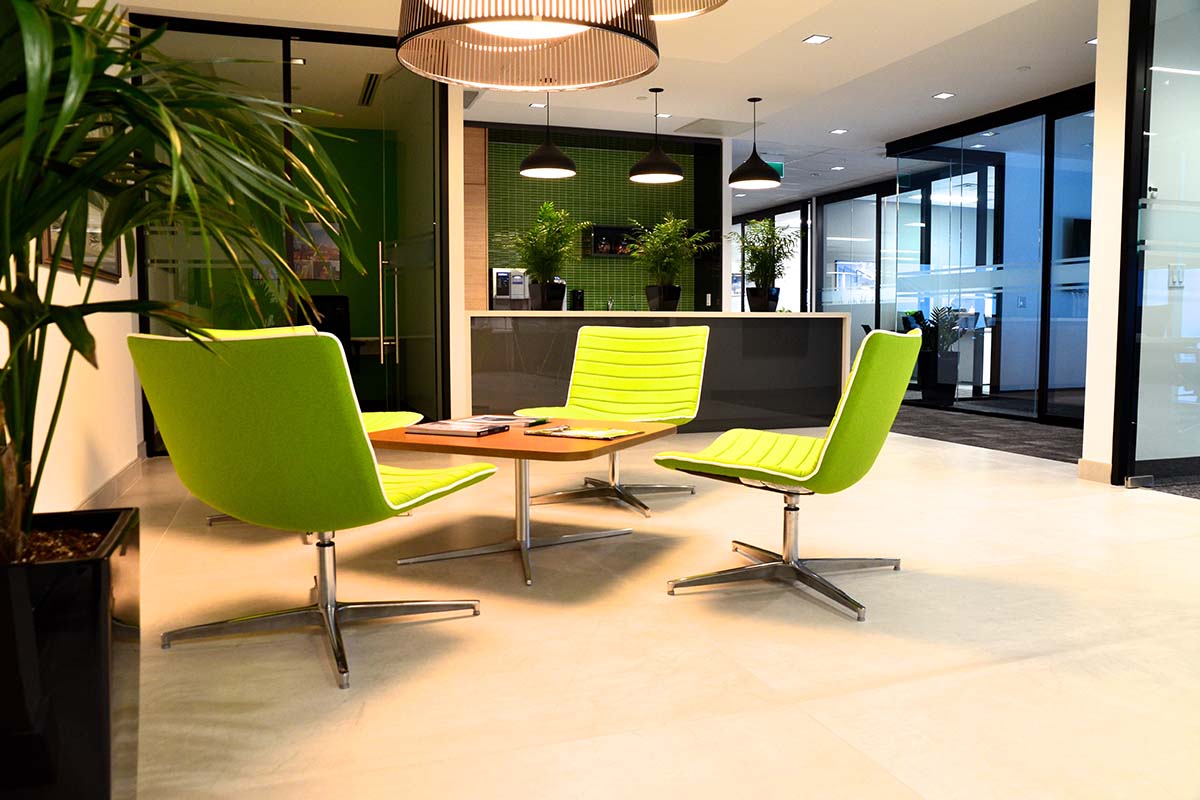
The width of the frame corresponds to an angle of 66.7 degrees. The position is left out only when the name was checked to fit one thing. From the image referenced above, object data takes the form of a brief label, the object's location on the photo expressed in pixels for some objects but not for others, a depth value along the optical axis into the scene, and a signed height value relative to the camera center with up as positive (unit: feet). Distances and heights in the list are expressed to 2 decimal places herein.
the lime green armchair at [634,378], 15.17 -0.76
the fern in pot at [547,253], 20.85 +1.90
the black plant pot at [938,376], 30.27 -1.42
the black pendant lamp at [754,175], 27.45 +4.81
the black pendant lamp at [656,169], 26.66 +4.85
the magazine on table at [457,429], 10.40 -1.11
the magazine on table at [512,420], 11.74 -1.15
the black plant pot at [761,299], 23.50 +0.92
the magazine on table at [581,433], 10.48 -1.16
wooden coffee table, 9.30 -1.20
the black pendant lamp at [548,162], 25.32 +4.81
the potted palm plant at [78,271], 3.71 +0.31
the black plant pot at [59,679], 4.04 -1.57
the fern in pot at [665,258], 22.48 +1.91
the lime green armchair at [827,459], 8.88 -1.35
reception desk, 20.95 -0.70
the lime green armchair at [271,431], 7.07 -0.78
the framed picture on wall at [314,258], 21.59 +1.87
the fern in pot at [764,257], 22.54 +1.94
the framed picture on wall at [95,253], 10.92 +1.24
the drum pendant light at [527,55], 8.57 +2.91
